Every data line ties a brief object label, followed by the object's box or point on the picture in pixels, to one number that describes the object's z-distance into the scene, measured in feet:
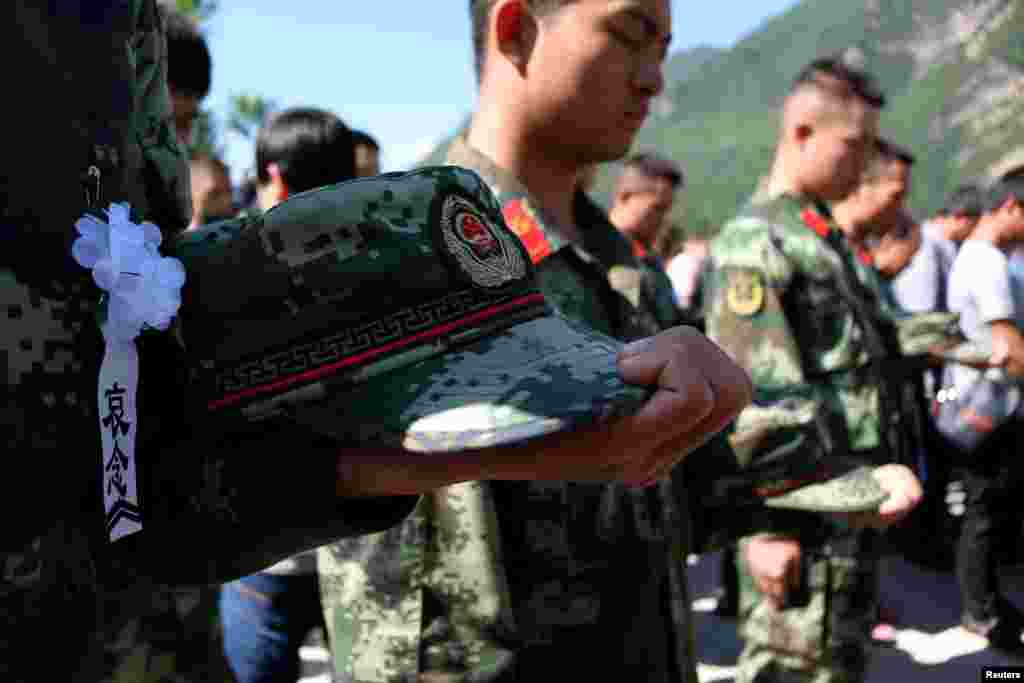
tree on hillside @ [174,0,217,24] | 59.96
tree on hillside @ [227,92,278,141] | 94.48
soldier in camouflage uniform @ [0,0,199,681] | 2.08
